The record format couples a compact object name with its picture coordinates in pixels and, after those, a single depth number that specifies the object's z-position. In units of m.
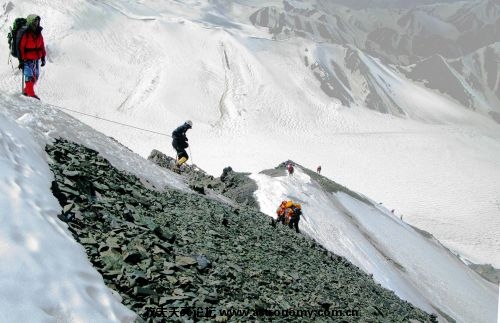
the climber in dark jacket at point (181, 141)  19.88
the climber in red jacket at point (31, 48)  13.13
